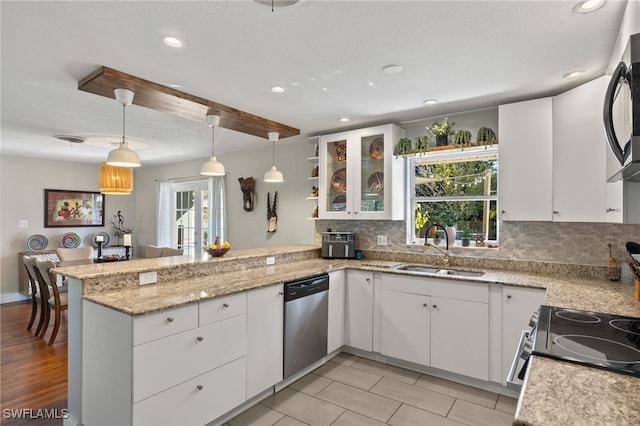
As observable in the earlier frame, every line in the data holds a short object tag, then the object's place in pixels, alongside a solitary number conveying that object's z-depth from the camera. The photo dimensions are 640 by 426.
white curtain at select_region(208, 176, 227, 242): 5.53
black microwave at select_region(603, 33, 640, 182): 1.04
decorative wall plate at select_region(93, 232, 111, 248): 6.72
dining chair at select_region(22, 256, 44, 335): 4.14
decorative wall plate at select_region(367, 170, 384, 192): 3.67
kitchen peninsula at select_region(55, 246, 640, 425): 0.84
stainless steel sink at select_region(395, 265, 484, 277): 3.15
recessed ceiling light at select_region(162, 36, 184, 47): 1.95
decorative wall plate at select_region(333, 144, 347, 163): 3.93
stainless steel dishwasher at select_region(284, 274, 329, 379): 2.79
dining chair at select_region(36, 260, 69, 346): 3.76
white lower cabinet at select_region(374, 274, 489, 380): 2.78
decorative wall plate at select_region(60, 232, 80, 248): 6.24
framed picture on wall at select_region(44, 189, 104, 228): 6.12
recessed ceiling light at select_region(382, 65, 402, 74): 2.33
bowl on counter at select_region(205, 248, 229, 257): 3.07
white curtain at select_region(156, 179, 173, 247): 6.64
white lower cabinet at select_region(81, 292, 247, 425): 1.84
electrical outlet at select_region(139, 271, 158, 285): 2.43
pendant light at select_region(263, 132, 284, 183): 3.62
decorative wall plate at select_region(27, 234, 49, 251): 5.88
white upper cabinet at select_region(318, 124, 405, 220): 3.60
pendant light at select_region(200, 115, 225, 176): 3.18
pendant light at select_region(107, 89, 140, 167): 2.52
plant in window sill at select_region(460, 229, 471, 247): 3.48
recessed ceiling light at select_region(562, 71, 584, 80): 2.42
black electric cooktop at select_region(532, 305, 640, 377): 1.10
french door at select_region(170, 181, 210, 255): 6.09
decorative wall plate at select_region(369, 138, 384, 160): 3.68
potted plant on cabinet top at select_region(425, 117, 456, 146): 3.35
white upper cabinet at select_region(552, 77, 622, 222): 2.44
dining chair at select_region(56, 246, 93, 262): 5.11
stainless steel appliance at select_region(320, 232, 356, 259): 3.93
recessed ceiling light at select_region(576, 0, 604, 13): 1.62
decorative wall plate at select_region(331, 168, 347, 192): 3.93
